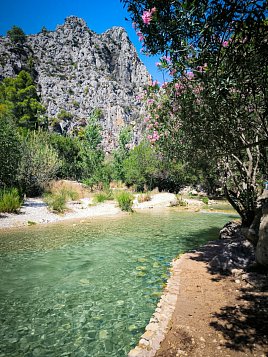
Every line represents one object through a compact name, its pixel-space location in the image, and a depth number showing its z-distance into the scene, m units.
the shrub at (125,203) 22.80
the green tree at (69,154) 47.44
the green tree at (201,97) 3.56
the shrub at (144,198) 30.44
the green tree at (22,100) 57.08
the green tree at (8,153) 18.75
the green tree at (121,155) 46.91
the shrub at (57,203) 19.82
